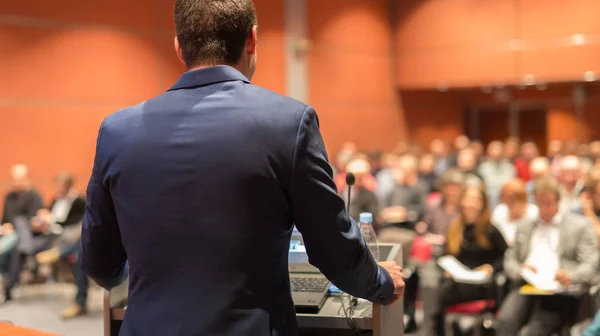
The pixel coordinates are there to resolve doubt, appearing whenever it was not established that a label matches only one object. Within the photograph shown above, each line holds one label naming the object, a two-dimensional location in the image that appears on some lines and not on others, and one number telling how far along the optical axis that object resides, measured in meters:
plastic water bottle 2.02
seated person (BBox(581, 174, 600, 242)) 4.88
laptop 1.72
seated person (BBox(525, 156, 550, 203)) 6.84
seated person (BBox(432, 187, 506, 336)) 4.43
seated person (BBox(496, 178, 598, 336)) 4.07
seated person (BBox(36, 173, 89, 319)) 6.16
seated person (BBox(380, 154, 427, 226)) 6.76
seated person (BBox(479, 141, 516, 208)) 8.64
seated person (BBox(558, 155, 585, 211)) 5.81
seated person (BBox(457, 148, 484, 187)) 7.93
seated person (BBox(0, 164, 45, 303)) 6.71
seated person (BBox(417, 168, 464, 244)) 5.68
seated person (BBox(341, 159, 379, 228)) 6.58
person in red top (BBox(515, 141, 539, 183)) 9.70
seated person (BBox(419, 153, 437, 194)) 8.36
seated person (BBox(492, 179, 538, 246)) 5.06
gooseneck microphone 1.90
